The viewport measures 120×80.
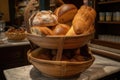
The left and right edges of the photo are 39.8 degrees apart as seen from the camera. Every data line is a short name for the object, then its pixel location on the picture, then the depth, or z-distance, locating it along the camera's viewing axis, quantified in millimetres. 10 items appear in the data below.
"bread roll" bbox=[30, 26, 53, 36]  651
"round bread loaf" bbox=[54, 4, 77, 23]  733
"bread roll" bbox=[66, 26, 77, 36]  670
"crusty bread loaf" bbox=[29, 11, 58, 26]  694
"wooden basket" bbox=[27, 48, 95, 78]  655
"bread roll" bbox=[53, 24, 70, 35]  684
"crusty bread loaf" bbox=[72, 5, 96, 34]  672
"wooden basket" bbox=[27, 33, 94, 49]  639
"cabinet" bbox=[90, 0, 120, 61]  2578
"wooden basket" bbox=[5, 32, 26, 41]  2033
